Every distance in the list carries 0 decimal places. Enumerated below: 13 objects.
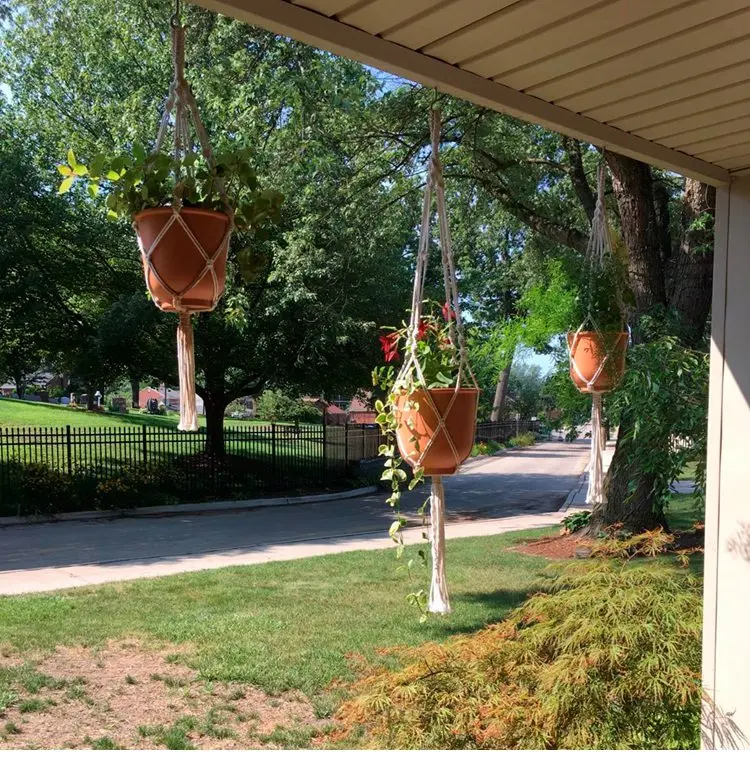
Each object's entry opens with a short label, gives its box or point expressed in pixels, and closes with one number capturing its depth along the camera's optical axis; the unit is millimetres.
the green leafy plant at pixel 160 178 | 2191
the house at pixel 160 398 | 49847
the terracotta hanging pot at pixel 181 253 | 2152
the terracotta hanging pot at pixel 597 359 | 3971
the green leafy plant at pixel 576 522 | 10398
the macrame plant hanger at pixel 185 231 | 2166
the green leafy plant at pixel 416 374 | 3004
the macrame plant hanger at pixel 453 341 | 2969
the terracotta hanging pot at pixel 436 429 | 2943
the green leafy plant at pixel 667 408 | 4562
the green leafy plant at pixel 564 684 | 2350
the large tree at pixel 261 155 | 8750
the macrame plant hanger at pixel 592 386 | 3963
